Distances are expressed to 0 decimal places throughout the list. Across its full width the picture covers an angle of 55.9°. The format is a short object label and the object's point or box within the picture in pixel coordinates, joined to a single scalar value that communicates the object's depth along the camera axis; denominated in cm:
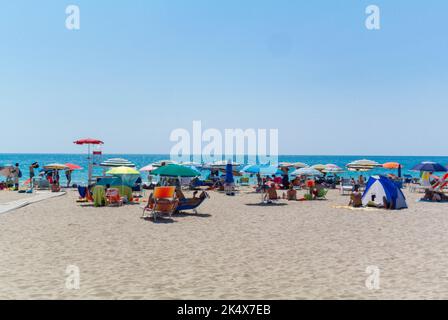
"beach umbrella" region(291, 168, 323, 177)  2386
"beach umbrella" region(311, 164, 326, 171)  3077
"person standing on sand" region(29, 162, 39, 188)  2457
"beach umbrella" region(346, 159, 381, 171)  3014
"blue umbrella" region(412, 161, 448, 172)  2284
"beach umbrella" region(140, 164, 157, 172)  2934
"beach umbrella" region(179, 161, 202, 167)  3334
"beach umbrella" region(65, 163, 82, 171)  2886
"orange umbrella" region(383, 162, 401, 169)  3065
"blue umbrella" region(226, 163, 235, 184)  2493
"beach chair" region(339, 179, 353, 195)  2456
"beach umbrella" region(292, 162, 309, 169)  3606
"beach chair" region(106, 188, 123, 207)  1753
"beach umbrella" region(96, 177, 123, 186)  2045
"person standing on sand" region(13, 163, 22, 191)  2777
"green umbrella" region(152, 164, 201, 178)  1563
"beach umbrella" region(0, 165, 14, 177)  2934
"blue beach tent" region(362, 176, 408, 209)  1681
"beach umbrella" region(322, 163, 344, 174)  2948
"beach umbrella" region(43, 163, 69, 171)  2869
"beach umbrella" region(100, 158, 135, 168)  2403
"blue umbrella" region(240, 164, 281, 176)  1980
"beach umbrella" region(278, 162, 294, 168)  3653
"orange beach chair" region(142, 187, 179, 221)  1373
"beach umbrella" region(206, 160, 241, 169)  3069
